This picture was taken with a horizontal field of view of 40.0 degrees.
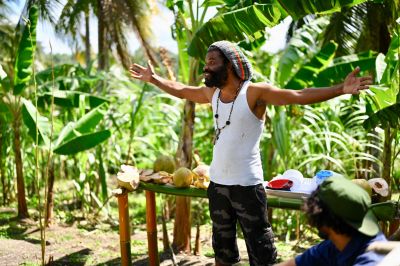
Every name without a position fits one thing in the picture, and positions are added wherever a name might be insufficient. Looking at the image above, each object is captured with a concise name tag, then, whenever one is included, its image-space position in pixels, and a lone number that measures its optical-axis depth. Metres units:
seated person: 1.94
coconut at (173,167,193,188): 3.65
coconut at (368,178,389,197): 3.24
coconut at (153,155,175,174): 4.21
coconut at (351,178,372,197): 3.16
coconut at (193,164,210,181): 3.76
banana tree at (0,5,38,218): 5.17
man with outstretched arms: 2.99
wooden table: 3.28
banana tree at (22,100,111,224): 5.14
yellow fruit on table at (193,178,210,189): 3.65
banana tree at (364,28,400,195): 3.39
